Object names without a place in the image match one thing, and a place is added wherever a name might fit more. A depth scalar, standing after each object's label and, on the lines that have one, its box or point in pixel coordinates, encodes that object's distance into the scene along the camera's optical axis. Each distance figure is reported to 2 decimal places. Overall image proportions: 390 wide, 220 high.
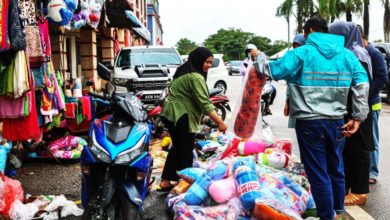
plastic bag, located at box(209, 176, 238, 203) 4.41
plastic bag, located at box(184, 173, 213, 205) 4.54
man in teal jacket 4.04
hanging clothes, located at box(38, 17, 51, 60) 6.06
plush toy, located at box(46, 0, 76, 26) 6.61
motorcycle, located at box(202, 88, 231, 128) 9.73
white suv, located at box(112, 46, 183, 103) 11.32
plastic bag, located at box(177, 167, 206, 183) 4.91
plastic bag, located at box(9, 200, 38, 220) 4.70
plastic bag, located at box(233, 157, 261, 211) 4.15
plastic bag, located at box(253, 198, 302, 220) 3.96
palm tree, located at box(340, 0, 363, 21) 36.09
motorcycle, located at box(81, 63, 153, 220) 3.98
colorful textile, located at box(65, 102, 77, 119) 7.57
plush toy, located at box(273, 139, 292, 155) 5.99
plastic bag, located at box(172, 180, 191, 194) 5.00
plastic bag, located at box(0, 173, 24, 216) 4.72
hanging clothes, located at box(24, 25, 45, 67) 5.68
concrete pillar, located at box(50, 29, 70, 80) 13.38
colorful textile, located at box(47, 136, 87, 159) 7.38
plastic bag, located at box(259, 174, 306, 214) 4.36
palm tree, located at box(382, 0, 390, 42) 33.19
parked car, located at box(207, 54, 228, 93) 20.33
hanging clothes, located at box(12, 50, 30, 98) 5.05
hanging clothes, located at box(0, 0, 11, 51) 4.75
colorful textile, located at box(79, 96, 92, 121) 7.79
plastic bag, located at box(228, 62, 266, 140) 4.43
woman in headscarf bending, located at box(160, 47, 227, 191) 5.19
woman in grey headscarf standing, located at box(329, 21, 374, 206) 4.94
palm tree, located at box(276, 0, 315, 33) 43.78
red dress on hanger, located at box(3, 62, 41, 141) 5.32
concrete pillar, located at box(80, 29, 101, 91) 17.92
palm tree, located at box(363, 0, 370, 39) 34.49
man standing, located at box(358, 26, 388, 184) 5.29
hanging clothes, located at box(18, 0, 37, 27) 5.50
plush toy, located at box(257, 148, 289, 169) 5.51
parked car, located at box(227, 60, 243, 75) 46.75
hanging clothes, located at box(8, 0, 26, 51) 4.94
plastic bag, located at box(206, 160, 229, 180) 4.68
